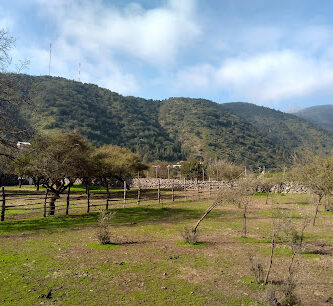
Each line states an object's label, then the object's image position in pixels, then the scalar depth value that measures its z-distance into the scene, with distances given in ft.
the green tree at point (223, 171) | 130.82
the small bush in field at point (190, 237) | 35.83
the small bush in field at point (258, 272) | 23.12
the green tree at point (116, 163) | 93.35
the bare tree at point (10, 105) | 43.24
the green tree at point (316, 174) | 57.11
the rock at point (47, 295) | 19.84
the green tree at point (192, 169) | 176.14
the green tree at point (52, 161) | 48.70
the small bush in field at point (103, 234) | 34.32
